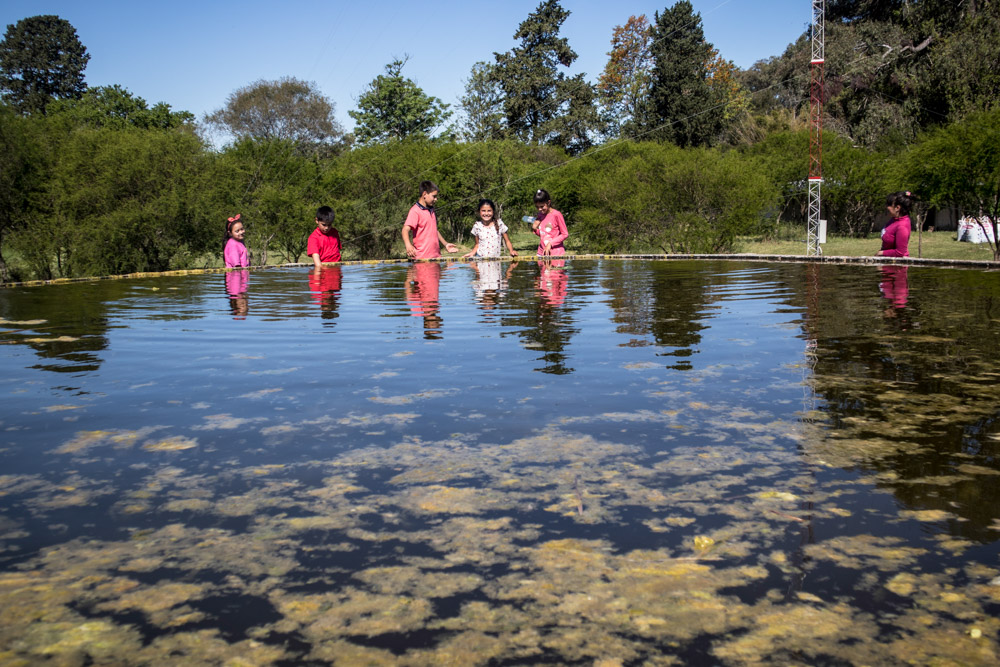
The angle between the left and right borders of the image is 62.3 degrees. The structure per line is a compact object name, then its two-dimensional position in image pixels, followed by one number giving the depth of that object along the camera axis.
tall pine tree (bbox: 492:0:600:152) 60.34
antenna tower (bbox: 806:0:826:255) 27.70
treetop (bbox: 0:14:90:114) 66.19
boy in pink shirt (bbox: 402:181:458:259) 12.78
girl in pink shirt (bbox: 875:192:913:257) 11.82
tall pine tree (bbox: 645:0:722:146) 52.22
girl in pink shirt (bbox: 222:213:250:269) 14.22
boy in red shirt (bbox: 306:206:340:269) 13.75
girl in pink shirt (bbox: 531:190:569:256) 14.72
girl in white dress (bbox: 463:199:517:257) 14.45
